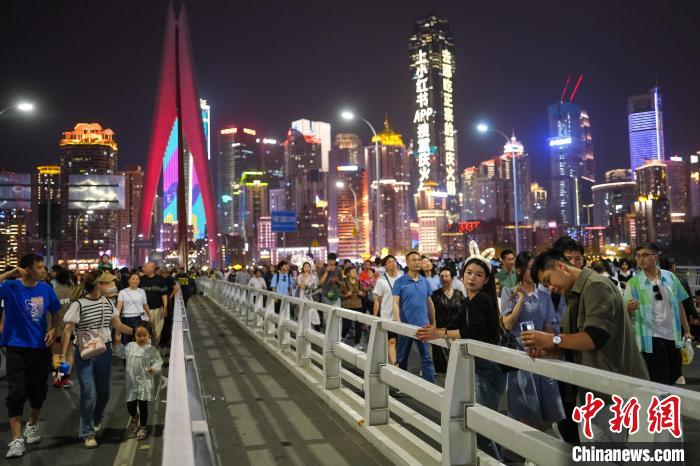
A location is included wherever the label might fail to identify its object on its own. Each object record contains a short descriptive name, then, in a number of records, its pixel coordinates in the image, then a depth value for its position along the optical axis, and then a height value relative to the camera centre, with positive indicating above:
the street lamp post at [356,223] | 34.57 +1.49
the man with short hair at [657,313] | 6.45 -0.74
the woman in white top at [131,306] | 10.28 -0.87
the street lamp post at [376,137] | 27.59 +4.59
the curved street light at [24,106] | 21.12 +4.79
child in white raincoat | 6.56 -1.24
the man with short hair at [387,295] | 9.16 -0.72
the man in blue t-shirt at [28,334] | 6.33 -0.80
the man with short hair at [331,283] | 13.27 -0.75
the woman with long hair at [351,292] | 12.60 -0.89
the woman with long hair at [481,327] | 4.49 -0.60
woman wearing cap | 6.38 -0.92
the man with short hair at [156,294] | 12.69 -0.85
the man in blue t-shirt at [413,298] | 8.56 -0.70
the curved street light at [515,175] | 29.44 +3.33
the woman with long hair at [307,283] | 15.05 -0.83
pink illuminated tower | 58.50 +11.45
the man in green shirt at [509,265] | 9.14 -0.33
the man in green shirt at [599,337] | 3.21 -0.48
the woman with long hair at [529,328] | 4.22 -0.74
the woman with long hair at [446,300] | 8.55 -0.75
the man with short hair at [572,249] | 5.16 -0.07
